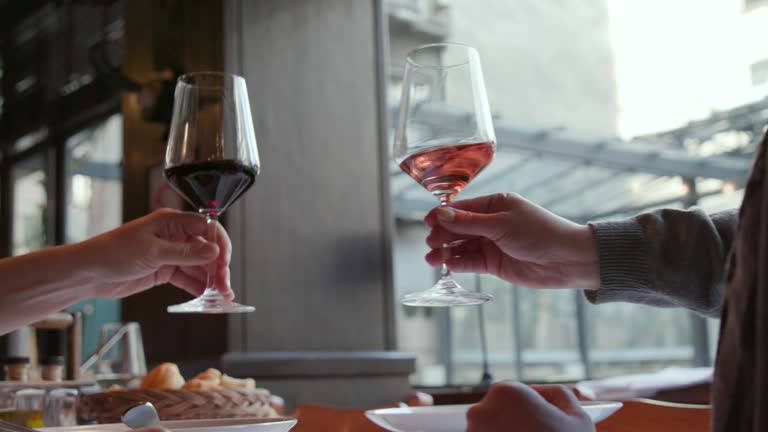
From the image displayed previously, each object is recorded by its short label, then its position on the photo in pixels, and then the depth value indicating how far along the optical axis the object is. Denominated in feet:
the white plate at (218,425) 2.10
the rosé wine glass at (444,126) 3.33
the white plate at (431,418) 2.17
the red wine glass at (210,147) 3.32
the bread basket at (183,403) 3.64
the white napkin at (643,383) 7.83
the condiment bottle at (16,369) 4.17
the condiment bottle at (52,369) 4.25
